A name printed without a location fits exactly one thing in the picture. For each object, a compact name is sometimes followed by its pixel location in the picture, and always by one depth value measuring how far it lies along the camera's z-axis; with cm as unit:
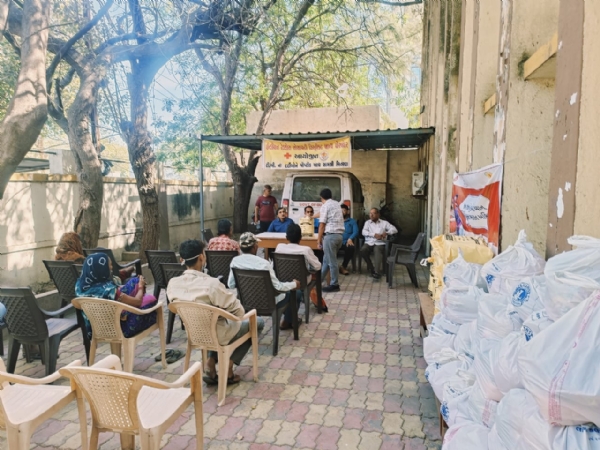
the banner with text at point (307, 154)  801
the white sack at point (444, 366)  226
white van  847
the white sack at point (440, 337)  259
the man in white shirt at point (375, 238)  712
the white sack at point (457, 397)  195
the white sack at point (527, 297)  167
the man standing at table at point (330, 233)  616
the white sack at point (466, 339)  216
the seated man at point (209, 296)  303
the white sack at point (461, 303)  249
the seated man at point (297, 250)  476
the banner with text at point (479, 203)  323
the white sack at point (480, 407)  168
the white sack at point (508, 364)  148
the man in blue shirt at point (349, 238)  737
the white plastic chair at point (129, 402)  187
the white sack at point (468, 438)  167
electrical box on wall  961
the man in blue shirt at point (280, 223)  750
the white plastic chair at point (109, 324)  315
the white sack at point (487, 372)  165
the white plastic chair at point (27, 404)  192
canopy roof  771
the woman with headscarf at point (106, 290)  324
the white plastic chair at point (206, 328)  296
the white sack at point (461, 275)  265
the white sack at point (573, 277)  130
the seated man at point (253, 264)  393
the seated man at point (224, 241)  502
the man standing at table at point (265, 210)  941
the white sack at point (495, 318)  179
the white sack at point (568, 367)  110
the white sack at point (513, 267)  205
